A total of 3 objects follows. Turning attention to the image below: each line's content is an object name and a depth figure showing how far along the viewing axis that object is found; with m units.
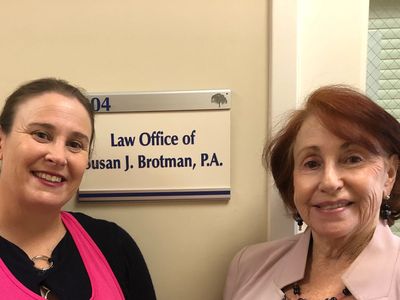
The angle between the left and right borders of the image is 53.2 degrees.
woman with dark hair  0.95
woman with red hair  0.91
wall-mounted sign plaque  1.23
